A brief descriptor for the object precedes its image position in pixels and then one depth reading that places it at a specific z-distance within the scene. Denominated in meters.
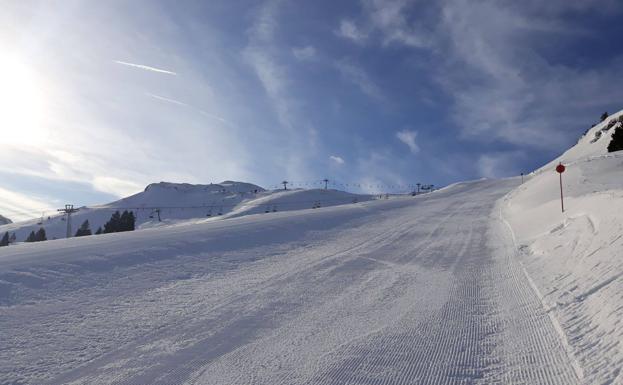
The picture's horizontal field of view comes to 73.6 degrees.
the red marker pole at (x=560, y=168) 19.92
